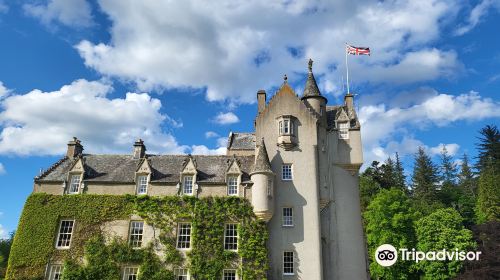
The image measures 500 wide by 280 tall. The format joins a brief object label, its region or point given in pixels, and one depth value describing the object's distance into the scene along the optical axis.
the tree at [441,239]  42.44
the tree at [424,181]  73.22
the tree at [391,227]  45.81
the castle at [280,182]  31.30
